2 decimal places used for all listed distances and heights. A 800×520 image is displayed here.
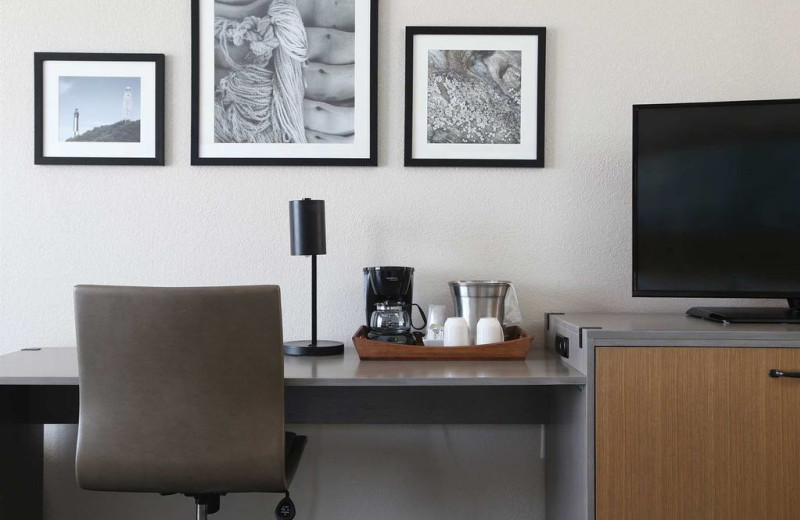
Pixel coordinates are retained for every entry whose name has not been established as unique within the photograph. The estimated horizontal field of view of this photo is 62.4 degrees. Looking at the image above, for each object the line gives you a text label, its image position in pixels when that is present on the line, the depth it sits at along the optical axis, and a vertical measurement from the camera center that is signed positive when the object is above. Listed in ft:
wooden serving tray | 5.90 -0.88
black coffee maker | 6.34 -0.46
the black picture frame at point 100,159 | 7.01 +1.48
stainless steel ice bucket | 6.37 -0.44
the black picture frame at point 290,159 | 7.01 +1.30
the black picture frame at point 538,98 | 7.00 +1.66
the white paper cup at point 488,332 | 6.05 -0.72
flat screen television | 6.04 +0.49
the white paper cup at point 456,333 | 6.05 -0.73
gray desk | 5.16 -1.44
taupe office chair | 4.66 -0.99
